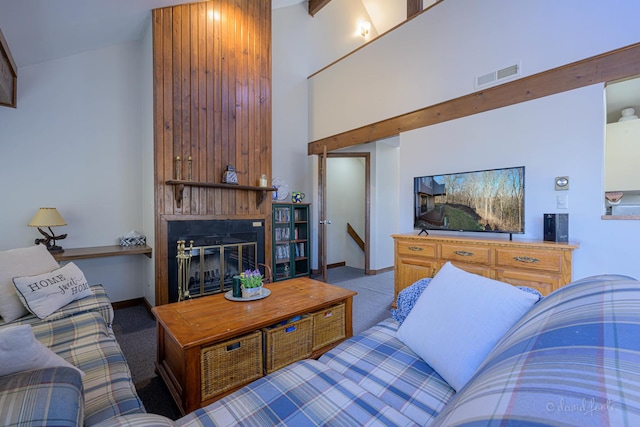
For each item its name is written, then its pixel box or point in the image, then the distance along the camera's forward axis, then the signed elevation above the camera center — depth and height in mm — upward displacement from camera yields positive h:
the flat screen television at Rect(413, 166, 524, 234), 2508 +63
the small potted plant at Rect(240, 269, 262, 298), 1987 -566
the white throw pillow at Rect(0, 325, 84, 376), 745 -415
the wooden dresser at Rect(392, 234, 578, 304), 2082 -463
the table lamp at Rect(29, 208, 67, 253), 2584 -133
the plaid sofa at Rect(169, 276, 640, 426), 396 -325
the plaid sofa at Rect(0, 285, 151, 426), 654 -690
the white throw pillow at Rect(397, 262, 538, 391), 968 -448
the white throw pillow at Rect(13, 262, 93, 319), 1700 -541
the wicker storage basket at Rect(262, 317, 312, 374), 1672 -875
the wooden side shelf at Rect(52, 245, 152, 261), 2606 -446
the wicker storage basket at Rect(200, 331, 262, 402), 1444 -879
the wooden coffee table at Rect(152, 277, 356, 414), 1398 -667
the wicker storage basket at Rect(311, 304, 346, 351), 1927 -876
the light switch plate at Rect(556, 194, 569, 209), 2318 +43
